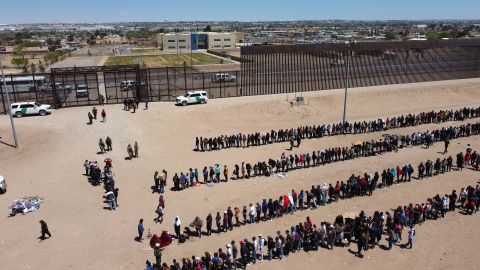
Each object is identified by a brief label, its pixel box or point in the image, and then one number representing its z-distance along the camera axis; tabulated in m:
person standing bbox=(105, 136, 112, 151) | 26.42
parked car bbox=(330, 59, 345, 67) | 51.72
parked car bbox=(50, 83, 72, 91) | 40.69
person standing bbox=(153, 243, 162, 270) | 14.71
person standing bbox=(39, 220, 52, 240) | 16.48
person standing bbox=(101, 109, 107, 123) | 32.18
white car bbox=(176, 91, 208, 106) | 39.56
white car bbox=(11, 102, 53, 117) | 35.12
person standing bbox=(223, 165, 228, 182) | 22.63
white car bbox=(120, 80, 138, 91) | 41.09
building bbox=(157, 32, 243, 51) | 112.88
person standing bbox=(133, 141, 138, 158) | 26.10
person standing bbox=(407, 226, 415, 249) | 16.23
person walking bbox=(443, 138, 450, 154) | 27.59
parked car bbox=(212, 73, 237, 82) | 50.44
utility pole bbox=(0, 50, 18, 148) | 27.30
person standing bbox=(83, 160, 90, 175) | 23.36
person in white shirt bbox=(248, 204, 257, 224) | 17.95
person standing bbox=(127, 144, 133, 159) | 25.81
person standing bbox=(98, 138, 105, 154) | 25.95
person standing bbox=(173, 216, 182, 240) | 16.75
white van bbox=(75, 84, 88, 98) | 42.41
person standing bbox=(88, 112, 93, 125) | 32.03
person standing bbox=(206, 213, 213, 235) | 17.11
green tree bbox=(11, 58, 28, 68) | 76.41
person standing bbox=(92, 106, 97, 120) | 32.75
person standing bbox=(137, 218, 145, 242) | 16.61
